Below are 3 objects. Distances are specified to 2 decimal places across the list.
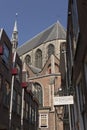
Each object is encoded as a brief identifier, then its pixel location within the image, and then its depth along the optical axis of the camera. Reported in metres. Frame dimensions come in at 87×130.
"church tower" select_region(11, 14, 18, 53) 64.21
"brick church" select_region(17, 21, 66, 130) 43.47
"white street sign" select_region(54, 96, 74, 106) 10.08
